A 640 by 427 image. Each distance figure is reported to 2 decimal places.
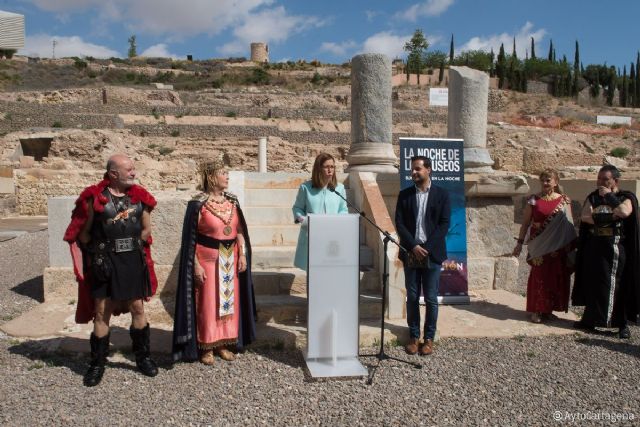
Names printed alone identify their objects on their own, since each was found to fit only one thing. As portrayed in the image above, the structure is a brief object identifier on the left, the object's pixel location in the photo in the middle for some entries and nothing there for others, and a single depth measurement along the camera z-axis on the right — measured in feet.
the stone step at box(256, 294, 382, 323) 17.37
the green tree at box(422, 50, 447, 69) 218.59
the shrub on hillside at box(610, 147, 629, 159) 102.13
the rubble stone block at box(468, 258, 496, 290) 23.73
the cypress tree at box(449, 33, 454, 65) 209.26
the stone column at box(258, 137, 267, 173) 43.59
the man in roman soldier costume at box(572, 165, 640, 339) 17.56
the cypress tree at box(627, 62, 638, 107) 177.68
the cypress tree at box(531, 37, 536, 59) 208.42
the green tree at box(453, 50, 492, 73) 208.15
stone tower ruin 243.60
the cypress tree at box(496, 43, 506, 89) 179.83
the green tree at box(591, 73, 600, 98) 185.41
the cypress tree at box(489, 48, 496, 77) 189.08
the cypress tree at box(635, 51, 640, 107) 177.06
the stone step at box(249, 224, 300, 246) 22.22
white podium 13.88
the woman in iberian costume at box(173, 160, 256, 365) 14.17
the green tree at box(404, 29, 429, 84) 210.18
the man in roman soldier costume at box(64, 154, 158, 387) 12.89
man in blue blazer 15.16
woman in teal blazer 15.94
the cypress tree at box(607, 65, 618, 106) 177.78
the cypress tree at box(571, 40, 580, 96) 178.91
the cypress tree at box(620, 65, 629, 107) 175.22
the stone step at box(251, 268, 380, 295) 18.67
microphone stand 14.03
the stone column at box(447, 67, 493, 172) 27.32
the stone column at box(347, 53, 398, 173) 25.89
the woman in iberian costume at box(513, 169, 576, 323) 18.90
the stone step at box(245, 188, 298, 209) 24.32
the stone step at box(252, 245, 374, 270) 20.38
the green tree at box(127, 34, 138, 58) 257.71
